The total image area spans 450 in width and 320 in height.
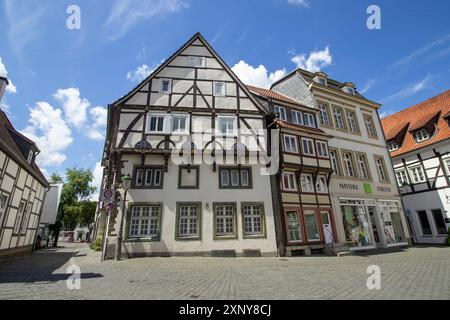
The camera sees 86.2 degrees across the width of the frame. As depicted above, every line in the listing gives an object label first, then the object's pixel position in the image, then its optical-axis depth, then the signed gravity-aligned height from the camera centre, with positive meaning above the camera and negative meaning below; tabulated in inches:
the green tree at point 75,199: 1381.6 +263.0
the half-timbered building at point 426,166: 770.8 +227.2
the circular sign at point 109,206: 424.5 +64.0
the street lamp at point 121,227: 460.4 +30.0
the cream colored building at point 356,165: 687.7 +221.8
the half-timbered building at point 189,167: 520.4 +166.8
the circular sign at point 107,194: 436.0 +86.1
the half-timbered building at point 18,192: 489.1 +123.1
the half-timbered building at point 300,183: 579.5 +137.4
